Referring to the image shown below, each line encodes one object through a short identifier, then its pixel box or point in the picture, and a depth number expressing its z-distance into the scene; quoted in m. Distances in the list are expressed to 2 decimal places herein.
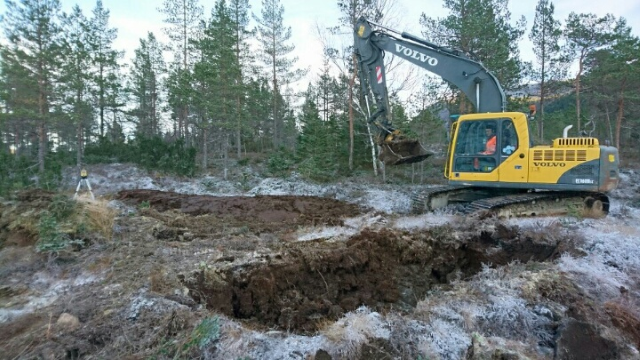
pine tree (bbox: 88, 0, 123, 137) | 20.25
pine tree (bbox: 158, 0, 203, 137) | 21.20
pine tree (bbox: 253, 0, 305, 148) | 22.89
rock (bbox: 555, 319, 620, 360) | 2.66
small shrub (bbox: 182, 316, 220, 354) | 2.60
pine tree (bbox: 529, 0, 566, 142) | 19.94
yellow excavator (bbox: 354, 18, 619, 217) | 6.67
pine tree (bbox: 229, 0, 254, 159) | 23.45
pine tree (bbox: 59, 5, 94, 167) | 16.31
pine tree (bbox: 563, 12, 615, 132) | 19.30
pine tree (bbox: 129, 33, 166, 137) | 26.72
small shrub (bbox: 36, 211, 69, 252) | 4.43
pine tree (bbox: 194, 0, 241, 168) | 18.02
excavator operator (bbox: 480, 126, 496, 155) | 7.16
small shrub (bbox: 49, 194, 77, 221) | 5.15
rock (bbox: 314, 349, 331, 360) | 2.49
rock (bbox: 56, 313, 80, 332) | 2.78
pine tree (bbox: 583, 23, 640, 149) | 19.41
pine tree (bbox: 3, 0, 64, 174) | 14.67
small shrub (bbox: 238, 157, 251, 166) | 20.92
